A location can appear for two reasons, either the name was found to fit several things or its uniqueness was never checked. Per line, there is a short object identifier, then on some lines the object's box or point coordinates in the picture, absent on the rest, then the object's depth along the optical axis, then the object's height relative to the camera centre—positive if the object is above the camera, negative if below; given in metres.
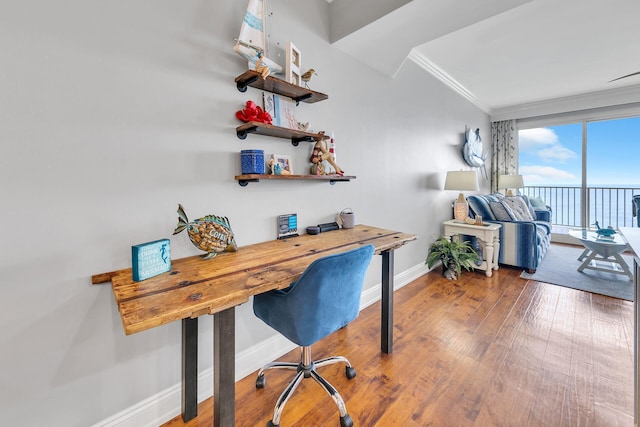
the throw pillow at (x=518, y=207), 3.63 +0.01
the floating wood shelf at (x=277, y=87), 1.42 +0.74
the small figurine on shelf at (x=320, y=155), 1.85 +0.39
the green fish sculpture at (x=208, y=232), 1.19 -0.10
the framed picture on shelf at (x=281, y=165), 1.59 +0.28
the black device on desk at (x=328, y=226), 1.93 -0.13
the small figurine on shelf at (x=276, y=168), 1.58 +0.26
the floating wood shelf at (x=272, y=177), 1.43 +0.19
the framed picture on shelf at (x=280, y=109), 1.62 +0.64
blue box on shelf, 1.44 +0.27
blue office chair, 1.07 -0.42
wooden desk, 0.79 -0.28
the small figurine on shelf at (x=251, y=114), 1.45 +0.54
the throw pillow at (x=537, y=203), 4.59 +0.08
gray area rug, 2.62 -0.79
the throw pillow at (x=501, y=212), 3.38 -0.05
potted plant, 3.02 -0.56
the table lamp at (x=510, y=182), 4.79 +0.48
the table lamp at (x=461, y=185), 3.11 +0.28
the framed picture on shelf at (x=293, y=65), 1.61 +0.91
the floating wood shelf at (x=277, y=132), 1.41 +0.46
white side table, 3.10 -0.32
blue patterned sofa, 3.14 -0.27
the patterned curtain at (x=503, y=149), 5.02 +1.14
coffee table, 2.72 -0.43
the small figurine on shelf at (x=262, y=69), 1.37 +0.74
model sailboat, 1.39 +0.95
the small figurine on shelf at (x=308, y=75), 1.73 +0.89
